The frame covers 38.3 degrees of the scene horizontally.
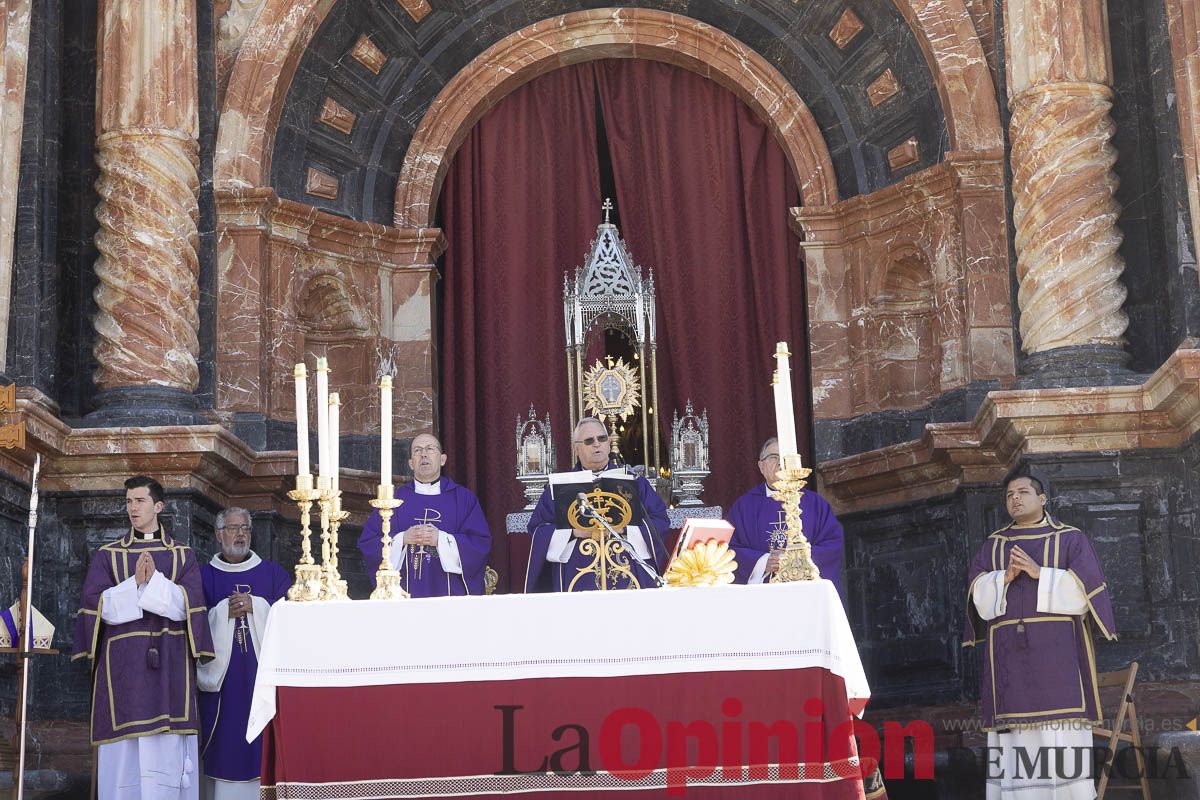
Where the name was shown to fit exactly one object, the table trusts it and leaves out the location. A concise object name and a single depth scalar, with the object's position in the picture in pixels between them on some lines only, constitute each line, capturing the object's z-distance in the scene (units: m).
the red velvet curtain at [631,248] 11.98
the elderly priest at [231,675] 9.05
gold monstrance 10.61
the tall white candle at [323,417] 6.49
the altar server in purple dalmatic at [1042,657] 8.05
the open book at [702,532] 6.86
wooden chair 8.23
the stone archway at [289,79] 10.84
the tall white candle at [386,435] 6.52
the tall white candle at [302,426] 6.45
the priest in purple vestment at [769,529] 8.67
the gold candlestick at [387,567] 6.63
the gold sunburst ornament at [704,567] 6.72
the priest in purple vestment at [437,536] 8.45
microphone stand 7.60
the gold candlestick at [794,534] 6.31
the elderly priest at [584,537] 7.87
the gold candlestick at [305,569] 6.47
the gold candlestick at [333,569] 6.58
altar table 6.12
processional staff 7.71
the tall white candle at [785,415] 6.25
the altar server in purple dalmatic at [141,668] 8.46
